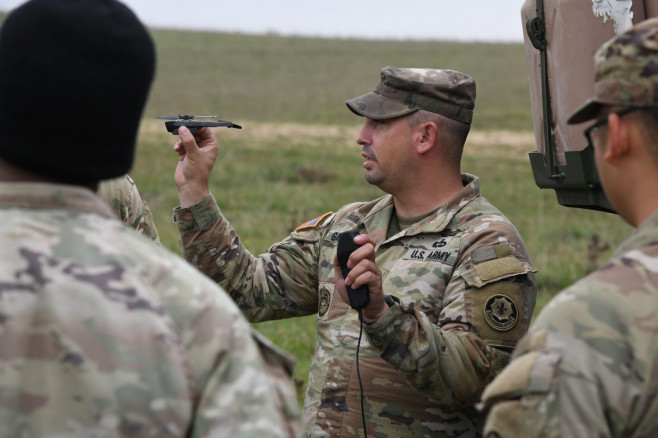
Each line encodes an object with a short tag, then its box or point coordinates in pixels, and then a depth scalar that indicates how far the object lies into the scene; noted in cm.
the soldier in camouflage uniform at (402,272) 660
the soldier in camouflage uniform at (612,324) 411
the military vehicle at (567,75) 642
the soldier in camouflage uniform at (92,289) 349
